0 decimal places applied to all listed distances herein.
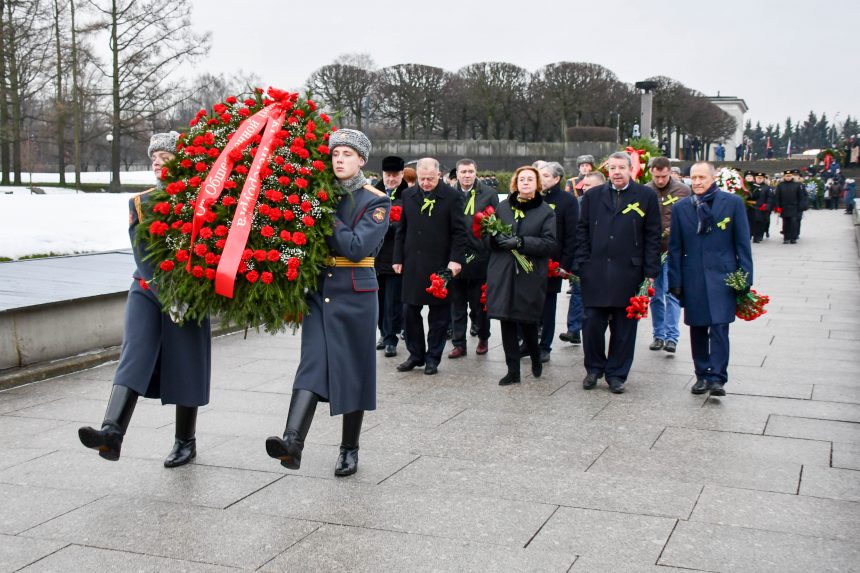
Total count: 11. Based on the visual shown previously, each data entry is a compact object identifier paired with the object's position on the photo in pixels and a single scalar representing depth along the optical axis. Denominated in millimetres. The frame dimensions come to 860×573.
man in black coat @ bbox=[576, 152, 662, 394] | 7766
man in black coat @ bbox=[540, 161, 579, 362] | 9117
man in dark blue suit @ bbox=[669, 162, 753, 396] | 7516
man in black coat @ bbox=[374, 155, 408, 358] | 9664
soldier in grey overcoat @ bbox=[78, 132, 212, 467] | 5227
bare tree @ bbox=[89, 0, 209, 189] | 39406
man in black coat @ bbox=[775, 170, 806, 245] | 24781
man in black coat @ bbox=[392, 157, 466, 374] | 8641
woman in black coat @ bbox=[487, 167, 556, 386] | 8023
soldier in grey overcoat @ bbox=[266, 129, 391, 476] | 5168
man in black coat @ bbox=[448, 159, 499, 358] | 9188
